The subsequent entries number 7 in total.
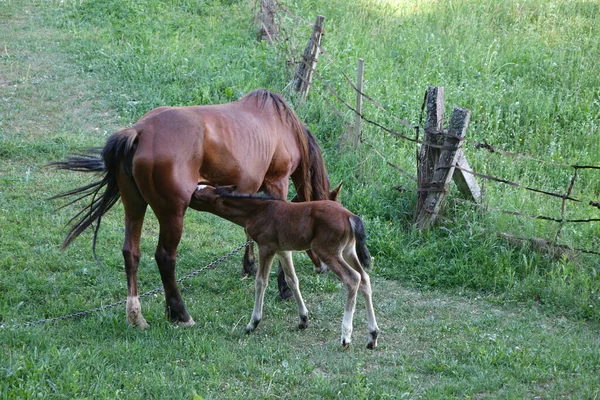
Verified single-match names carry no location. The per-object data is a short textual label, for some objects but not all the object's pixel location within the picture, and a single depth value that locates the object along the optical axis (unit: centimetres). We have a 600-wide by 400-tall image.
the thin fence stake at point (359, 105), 1903
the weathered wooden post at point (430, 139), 1539
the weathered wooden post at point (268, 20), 2600
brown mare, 1155
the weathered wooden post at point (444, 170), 1493
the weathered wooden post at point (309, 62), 2117
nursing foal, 1146
